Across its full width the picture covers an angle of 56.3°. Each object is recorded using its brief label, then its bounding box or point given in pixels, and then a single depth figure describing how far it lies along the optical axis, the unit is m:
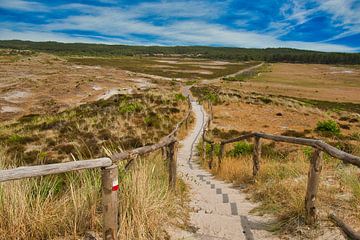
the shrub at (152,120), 23.30
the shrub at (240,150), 14.64
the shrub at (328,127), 24.56
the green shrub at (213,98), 38.80
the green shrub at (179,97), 37.59
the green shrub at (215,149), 15.84
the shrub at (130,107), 27.66
